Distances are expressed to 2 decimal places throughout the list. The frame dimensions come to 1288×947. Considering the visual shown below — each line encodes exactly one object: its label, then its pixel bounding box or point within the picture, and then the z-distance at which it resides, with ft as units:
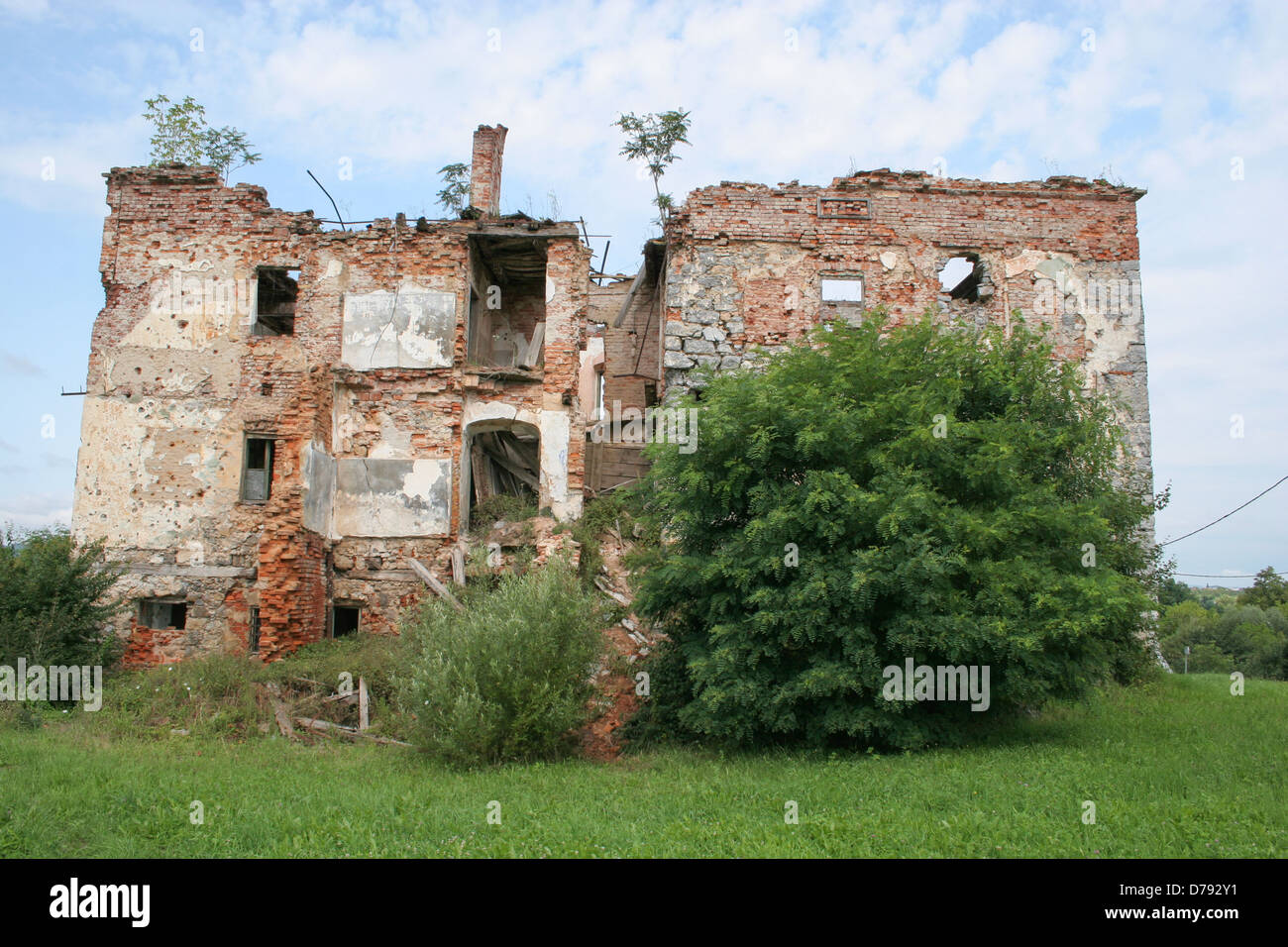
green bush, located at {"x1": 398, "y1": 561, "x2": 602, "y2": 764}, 33.86
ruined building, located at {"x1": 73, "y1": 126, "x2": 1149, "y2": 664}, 57.16
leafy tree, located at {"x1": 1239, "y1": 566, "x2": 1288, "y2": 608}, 160.04
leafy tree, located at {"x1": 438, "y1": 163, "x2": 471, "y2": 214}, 81.25
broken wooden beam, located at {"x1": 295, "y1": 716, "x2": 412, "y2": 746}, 41.22
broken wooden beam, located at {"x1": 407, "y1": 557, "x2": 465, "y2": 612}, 53.57
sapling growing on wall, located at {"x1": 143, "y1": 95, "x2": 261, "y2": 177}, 80.53
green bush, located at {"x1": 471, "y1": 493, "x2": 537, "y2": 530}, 58.23
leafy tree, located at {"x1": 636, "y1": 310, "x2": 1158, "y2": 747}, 32.19
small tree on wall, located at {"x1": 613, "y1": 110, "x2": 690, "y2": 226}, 77.82
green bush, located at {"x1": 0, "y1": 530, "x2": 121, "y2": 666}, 45.70
